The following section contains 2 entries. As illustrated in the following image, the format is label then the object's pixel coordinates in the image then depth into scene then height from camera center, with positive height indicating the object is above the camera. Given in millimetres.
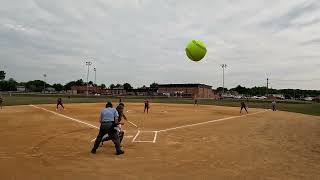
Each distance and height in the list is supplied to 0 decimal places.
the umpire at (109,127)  7013 -1161
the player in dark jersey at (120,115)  7289 -1023
